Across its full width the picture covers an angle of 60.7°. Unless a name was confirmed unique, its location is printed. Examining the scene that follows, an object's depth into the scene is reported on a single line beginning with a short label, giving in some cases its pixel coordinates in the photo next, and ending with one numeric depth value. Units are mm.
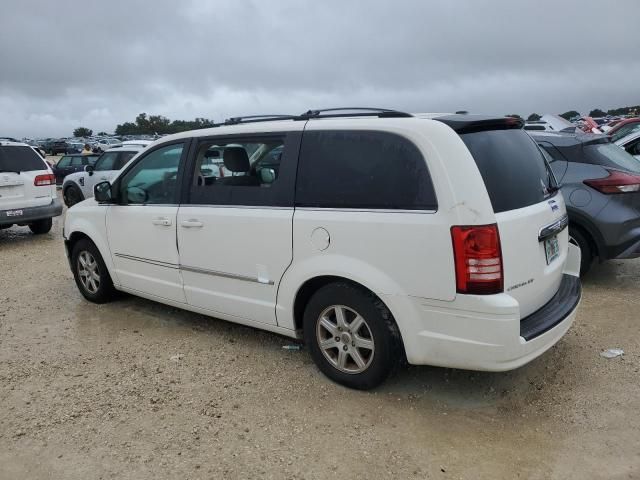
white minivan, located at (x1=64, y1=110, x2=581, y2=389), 3062
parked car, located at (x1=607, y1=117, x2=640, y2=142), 11375
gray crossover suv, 5500
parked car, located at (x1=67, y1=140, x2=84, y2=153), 45672
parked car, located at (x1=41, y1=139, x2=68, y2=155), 50281
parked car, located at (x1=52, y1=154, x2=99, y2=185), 19016
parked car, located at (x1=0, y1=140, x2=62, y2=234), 9000
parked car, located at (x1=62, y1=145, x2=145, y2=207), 13148
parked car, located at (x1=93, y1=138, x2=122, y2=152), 50125
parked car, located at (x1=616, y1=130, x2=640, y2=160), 8773
